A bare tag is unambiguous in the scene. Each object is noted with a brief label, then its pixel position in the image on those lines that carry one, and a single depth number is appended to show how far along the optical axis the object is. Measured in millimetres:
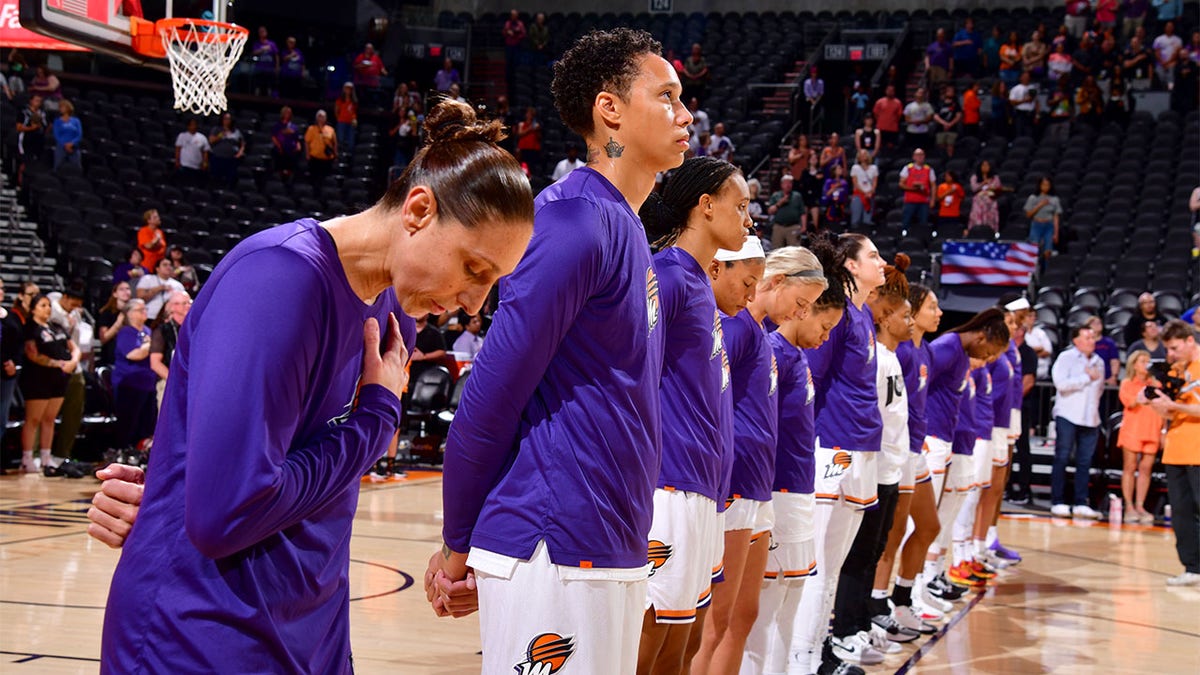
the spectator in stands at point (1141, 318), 12609
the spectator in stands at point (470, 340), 14008
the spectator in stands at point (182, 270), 13070
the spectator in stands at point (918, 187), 16297
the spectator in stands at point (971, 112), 18203
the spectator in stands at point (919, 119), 18281
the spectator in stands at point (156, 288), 12461
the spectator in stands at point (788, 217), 15742
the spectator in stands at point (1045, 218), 15477
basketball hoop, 7699
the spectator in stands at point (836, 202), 16953
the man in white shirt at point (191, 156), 17688
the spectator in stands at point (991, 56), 19766
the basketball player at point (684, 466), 3232
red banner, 7453
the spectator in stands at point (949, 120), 18266
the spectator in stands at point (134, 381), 11508
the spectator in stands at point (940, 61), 19594
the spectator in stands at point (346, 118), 19672
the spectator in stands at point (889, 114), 18391
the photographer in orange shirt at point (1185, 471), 8789
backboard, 6204
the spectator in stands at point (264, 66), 20359
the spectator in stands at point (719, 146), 17984
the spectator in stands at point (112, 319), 11938
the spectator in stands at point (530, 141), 19203
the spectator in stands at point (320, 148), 18750
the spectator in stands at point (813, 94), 20609
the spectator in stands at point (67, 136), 16141
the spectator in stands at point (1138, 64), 18219
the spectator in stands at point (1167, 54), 18047
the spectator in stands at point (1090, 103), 17859
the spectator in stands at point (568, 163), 17403
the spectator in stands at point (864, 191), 16797
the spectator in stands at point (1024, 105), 18000
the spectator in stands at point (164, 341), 10492
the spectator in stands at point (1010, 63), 18875
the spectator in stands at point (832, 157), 17766
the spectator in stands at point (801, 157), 17891
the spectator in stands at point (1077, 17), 19547
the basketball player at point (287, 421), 1580
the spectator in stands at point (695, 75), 20969
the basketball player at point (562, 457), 2328
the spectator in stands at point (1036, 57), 18688
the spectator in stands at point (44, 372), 10938
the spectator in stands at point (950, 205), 16219
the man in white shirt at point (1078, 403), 11734
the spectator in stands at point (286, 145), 18578
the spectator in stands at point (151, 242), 14160
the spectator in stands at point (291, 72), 20656
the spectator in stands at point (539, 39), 22938
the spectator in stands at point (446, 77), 21094
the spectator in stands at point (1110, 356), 12531
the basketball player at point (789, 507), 4816
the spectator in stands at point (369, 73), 20938
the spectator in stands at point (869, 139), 18375
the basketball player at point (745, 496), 4152
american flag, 14047
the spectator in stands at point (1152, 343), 11727
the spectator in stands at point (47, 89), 16734
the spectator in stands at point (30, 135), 16031
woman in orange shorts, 11125
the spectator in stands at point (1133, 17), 19094
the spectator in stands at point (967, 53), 19766
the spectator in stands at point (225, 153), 17859
